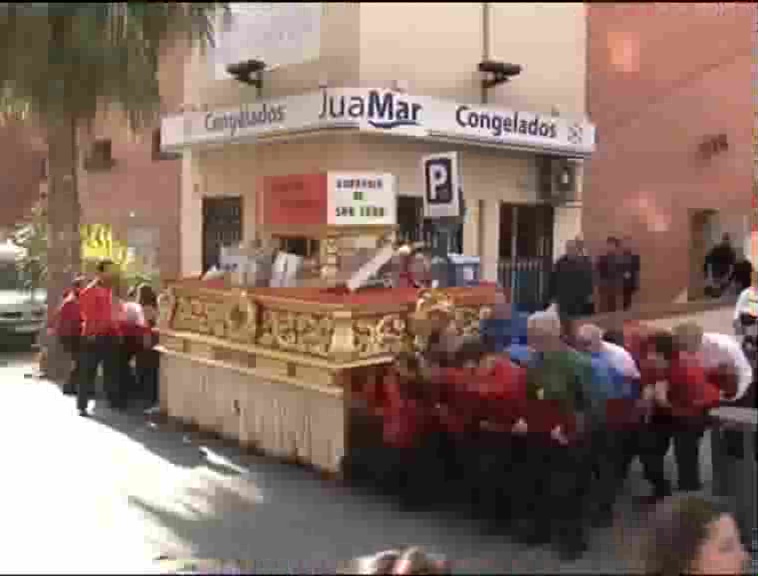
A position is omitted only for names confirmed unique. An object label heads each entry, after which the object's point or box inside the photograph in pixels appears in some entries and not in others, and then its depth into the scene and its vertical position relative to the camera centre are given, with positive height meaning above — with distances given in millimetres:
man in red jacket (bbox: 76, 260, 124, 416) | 7160 -637
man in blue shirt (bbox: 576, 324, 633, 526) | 3572 -626
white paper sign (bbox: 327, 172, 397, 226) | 3709 +231
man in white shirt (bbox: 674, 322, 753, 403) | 4445 -454
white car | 11487 -677
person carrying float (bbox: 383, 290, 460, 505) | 4395 -665
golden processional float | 4275 -348
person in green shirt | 3453 -662
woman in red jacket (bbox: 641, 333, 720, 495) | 4527 -683
